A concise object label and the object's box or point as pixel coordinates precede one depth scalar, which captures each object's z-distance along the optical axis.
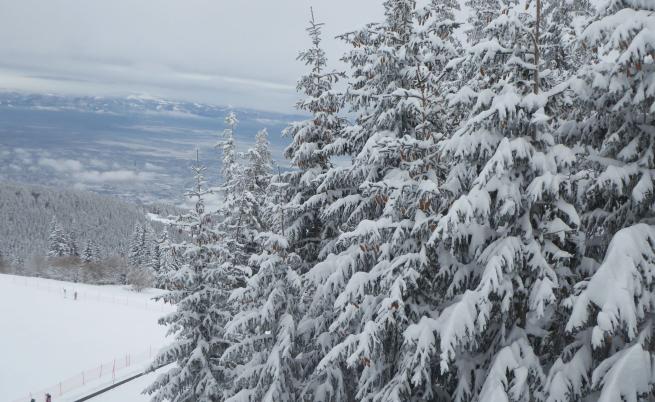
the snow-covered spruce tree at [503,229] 6.68
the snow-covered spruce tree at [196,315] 17.05
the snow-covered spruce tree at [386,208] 8.41
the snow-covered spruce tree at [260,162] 21.30
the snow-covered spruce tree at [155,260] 92.75
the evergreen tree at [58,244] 104.69
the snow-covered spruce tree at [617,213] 5.61
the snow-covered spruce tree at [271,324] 12.15
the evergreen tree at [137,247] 100.19
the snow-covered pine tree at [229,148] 19.74
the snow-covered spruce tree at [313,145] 13.05
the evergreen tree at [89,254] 101.81
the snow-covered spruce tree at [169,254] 17.09
